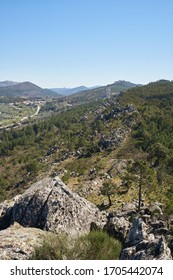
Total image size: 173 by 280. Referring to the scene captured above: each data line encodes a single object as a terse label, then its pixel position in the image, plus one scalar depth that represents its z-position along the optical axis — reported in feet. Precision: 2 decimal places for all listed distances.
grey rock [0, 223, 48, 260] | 49.03
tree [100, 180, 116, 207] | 144.69
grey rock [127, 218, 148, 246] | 55.38
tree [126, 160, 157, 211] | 132.57
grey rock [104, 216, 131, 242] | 62.65
